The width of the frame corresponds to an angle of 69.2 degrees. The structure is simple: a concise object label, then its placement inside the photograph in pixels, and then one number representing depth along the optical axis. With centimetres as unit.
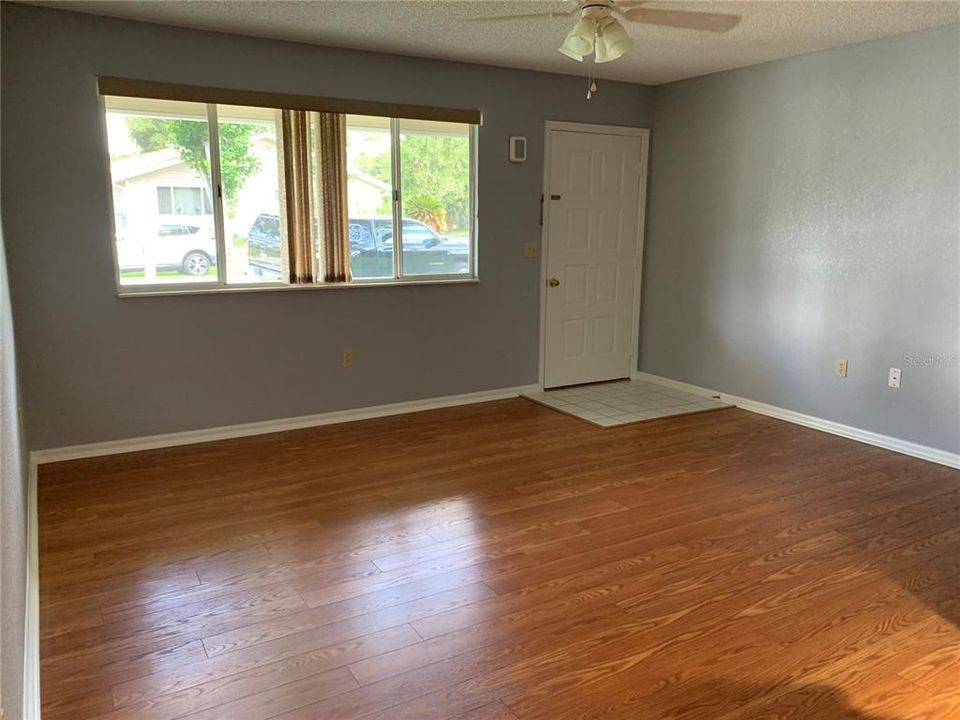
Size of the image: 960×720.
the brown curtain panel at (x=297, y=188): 409
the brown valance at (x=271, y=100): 363
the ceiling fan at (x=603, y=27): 306
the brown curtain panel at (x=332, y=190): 420
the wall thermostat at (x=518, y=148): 484
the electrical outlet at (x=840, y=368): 426
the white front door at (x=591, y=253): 517
